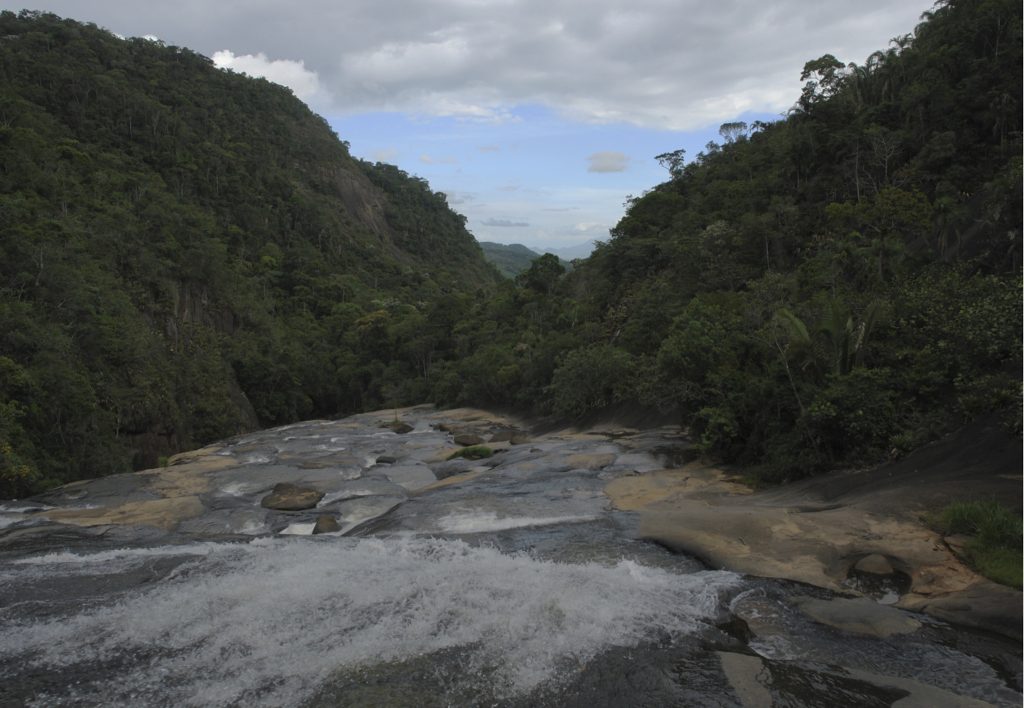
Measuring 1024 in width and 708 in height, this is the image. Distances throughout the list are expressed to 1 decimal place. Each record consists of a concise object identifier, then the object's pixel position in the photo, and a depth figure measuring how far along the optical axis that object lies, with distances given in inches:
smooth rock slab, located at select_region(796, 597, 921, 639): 287.9
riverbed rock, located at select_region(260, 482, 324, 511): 686.5
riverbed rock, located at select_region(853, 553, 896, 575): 349.4
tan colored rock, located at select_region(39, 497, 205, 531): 619.2
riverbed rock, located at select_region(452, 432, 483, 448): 1215.7
